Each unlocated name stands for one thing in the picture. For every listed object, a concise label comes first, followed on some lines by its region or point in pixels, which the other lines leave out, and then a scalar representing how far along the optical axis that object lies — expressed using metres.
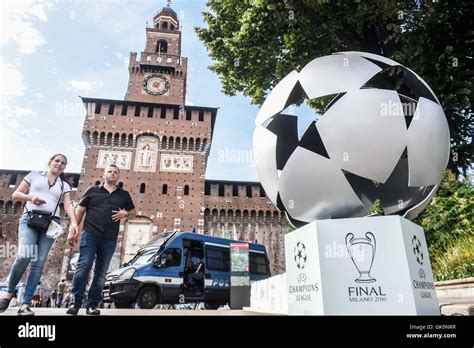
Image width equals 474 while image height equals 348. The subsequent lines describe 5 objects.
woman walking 3.80
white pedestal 3.01
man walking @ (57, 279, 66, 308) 22.11
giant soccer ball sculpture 3.76
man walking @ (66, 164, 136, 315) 3.84
